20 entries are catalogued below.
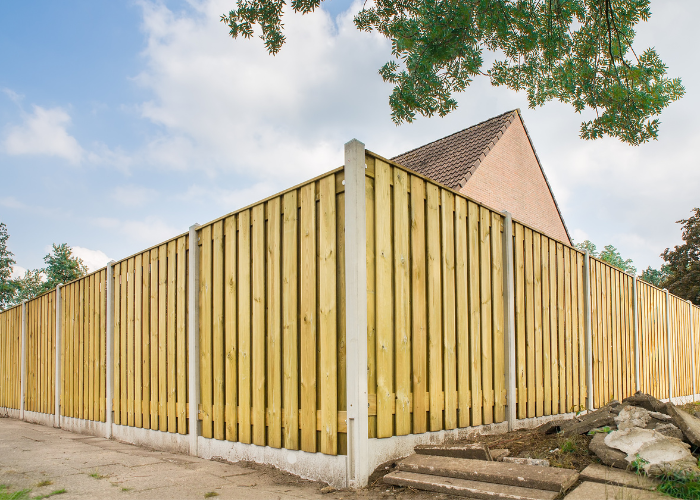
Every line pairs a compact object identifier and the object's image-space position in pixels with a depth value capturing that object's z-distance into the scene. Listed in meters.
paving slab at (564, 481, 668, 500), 3.09
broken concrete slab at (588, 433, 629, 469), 3.66
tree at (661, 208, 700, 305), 24.77
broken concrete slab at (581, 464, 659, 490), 3.30
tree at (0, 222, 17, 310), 33.12
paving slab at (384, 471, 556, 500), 3.20
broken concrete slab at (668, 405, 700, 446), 3.82
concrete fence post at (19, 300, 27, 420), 10.62
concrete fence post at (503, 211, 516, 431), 5.37
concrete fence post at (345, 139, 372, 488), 3.64
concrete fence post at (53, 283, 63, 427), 8.94
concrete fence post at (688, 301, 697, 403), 12.74
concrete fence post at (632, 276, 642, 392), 9.12
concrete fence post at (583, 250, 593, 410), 7.19
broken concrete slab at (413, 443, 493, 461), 3.87
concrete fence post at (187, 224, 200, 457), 5.35
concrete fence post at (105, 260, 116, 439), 7.21
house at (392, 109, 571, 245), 12.45
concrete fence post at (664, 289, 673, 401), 10.92
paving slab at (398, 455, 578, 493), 3.33
